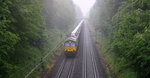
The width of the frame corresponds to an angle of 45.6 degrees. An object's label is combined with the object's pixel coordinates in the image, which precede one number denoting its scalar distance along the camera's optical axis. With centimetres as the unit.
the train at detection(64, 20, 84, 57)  2678
